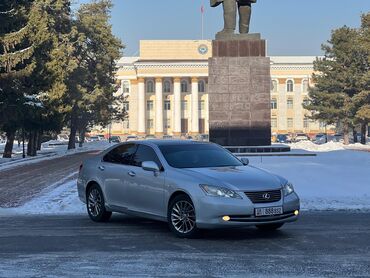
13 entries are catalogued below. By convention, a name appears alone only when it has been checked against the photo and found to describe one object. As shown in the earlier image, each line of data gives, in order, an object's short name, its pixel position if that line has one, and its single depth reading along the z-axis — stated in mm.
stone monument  27438
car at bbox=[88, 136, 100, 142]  107925
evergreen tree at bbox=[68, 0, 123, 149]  54031
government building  116500
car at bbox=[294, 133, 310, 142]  89862
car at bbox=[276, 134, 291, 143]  82594
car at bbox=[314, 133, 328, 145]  75162
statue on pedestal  28625
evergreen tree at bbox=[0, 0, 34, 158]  31047
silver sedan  9117
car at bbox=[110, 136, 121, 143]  87500
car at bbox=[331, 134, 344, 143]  92662
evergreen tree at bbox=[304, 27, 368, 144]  62875
